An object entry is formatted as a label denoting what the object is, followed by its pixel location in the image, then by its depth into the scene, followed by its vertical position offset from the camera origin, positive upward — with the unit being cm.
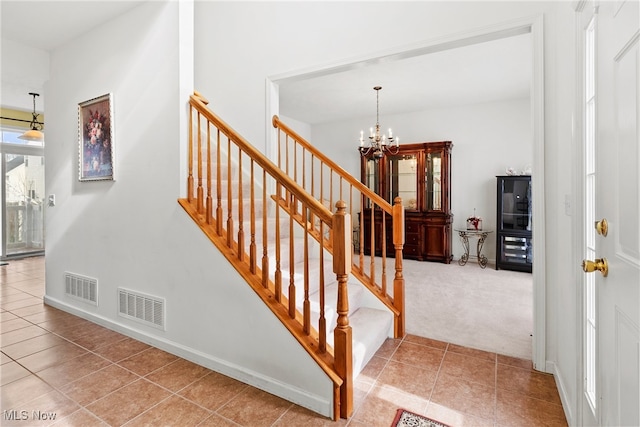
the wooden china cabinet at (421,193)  584 +36
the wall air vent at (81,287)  312 -75
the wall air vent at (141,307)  260 -80
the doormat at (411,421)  169 -111
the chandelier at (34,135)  482 +115
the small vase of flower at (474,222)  576 -19
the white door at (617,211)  92 +0
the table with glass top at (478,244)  555 -55
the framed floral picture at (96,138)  293 +70
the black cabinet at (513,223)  518 -18
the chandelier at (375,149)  610 +127
